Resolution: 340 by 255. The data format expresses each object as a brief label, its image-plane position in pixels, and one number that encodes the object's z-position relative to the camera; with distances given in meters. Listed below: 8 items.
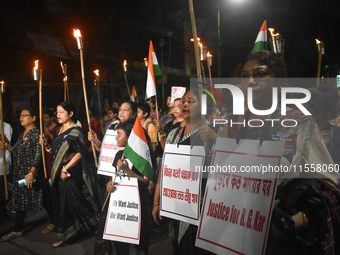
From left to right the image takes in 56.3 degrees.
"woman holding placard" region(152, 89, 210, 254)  2.85
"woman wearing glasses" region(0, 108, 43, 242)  5.07
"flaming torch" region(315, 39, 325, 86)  4.91
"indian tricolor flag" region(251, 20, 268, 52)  2.88
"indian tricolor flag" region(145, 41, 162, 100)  3.85
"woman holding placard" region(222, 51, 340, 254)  1.81
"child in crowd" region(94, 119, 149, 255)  3.31
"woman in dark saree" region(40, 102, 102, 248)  4.60
